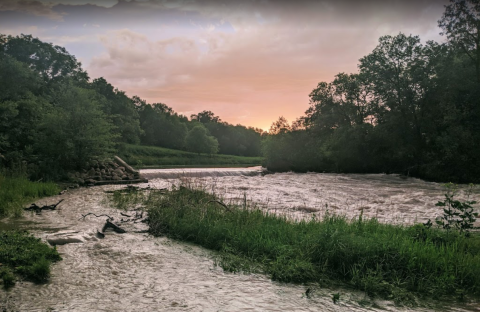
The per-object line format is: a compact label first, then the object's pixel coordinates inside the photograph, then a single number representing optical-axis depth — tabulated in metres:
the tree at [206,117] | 133.25
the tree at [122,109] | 58.25
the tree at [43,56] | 50.78
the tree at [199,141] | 82.69
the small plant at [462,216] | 8.21
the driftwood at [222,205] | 10.69
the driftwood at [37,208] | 12.59
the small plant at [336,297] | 5.63
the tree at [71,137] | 23.39
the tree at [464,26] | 30.49
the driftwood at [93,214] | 11.42
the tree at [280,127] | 51.84
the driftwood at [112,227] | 10.09
